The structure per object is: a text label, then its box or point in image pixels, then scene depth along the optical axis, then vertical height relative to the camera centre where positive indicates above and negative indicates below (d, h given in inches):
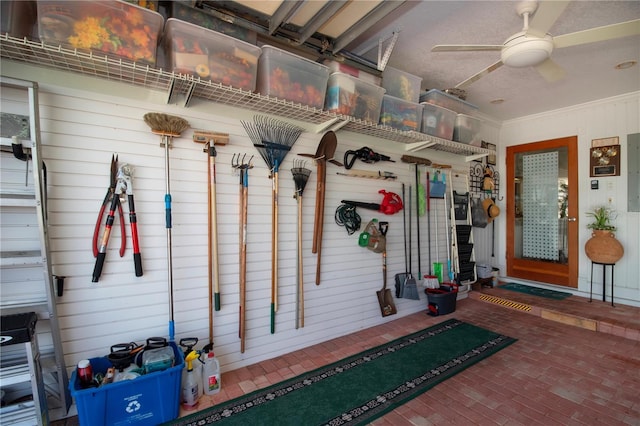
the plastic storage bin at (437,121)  136.2 +43.1
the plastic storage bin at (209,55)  76.7 +43.4
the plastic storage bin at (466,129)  149.2 +42.7
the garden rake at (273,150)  102.9 +22.2
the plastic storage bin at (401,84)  121.1 +53.7
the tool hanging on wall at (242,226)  97.3 -4.6
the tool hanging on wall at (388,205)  133.5 +3.1
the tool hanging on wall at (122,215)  76.8 -0.6
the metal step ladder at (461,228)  172.7 -9.6
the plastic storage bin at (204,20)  82.9 +56.1
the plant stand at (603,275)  160.2 -35.6
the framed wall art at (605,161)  165.2 +28.7
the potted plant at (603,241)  155.6 -16.0
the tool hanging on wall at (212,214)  91.3 -0.7
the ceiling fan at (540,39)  75.3 +48.8
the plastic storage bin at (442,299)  150.1 -45.2
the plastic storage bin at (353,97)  104.0 +42.2
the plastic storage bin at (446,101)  137.9 +53.9
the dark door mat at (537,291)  175.3 -50.2
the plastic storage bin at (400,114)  121.3 +41.7
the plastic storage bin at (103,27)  62.3 +41.8
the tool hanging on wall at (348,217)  123.3 -2.2
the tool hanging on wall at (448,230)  170.2 -11.1
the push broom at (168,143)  83.4 +20.2
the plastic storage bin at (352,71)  105.5 +52.3
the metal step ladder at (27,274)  64.6 -14.6
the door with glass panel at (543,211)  182.5 +0.1
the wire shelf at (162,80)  64.3 +35.0
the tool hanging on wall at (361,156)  125.6 +24.4
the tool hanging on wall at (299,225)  109.3 -4.8
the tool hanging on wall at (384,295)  138.6 -39.6
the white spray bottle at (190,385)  80.5 -47.5
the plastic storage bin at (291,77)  90.2 +43.1
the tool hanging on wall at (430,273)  153.9 -33.9
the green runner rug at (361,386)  78.3 -54.0
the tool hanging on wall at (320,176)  114.8 +14.1
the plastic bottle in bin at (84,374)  69.4 -38.1
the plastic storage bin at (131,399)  66.2 -44.3
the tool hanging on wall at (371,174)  128.1 +17.0
